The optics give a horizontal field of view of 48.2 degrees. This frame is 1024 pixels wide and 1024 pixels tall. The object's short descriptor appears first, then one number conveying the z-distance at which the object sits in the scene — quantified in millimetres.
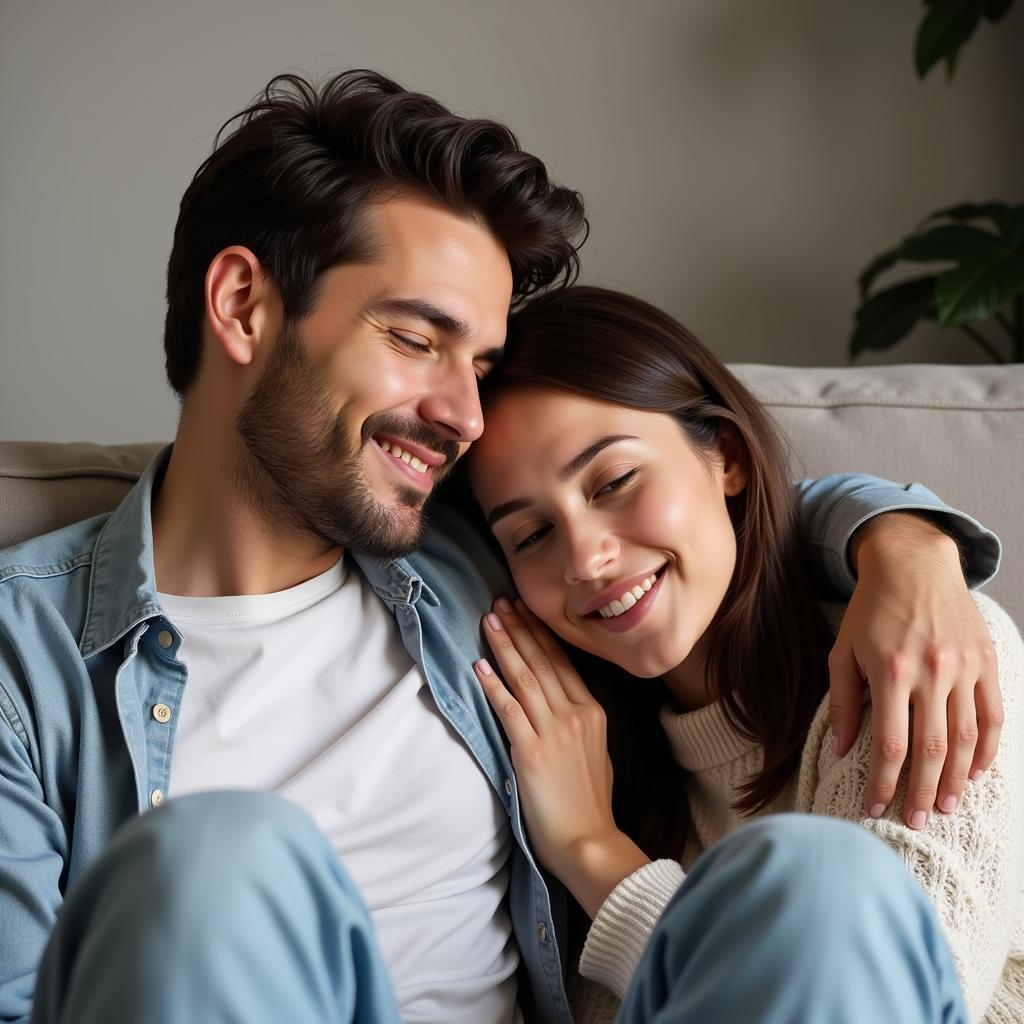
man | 1187
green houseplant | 2342
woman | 1267
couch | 1487
